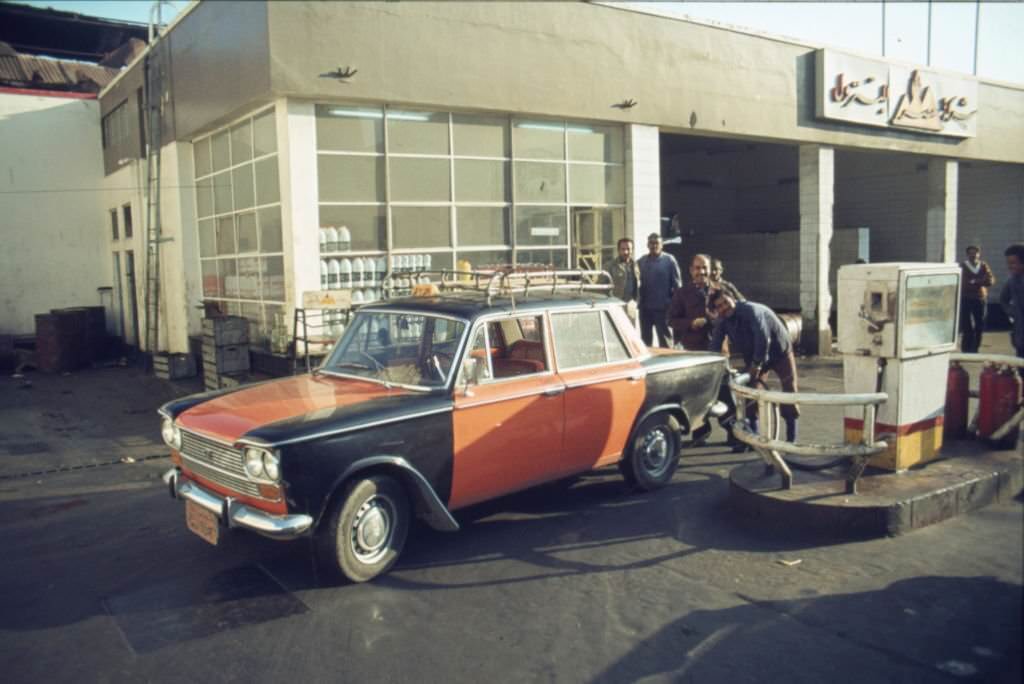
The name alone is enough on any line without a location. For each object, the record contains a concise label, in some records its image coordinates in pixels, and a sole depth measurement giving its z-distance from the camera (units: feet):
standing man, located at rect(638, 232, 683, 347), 32.17
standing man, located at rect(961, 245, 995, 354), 40.98
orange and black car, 14.78
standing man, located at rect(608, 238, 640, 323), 33.53
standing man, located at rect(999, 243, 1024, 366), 26.68
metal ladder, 46.26
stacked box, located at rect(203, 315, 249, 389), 35.83
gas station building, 33.81
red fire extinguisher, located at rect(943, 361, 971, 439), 21.72
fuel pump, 18.61
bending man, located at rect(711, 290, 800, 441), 22.24
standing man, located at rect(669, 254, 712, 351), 26.43
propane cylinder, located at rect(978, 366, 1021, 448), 20.90
